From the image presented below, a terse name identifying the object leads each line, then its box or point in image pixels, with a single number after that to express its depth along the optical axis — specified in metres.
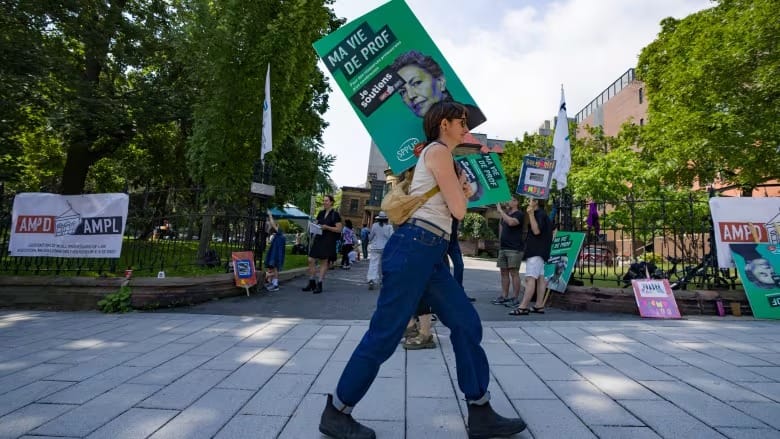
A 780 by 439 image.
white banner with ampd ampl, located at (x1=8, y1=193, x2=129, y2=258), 7.01
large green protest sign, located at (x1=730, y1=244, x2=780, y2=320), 6.39
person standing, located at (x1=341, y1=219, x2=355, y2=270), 15.96
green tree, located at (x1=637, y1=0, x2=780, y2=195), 12.78
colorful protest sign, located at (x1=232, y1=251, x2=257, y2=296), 8.02
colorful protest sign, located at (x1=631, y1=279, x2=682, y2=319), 6.41
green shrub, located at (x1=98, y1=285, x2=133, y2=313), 6.30
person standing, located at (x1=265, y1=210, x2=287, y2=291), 8.91
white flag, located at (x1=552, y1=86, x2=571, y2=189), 7.85
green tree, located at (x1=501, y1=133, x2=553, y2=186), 36.91
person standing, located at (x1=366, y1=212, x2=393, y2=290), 8.99
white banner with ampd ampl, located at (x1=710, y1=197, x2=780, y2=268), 6.84
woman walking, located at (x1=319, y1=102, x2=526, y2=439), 2.18
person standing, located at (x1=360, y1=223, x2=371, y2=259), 22.09
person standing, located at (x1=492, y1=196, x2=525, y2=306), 7.25
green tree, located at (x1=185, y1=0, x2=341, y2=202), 10.59
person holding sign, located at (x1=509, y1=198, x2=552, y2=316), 6.64
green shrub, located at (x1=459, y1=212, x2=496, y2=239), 37.62
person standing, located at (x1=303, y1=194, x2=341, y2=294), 8.65
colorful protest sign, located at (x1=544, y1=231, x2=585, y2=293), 7.30
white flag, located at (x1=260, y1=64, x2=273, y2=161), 8.22
